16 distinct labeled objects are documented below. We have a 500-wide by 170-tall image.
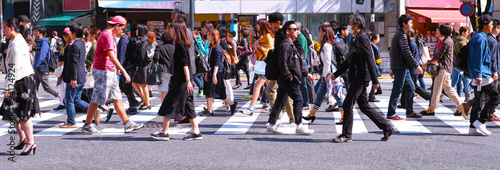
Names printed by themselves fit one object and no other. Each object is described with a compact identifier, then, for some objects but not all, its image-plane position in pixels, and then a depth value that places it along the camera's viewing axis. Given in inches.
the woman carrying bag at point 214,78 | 408.5
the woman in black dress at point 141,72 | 441.4
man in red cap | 324.5
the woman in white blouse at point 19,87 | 261.7
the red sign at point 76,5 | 1269.7
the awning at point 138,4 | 1217.4
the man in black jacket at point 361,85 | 308.3
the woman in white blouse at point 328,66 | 403.9
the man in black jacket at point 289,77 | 329.4
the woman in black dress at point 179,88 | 310.5
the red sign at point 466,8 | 733.9
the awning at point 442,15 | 1106.1
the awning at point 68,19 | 1228.5
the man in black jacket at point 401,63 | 389.1
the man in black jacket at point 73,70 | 359.3
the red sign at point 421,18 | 1174.3
